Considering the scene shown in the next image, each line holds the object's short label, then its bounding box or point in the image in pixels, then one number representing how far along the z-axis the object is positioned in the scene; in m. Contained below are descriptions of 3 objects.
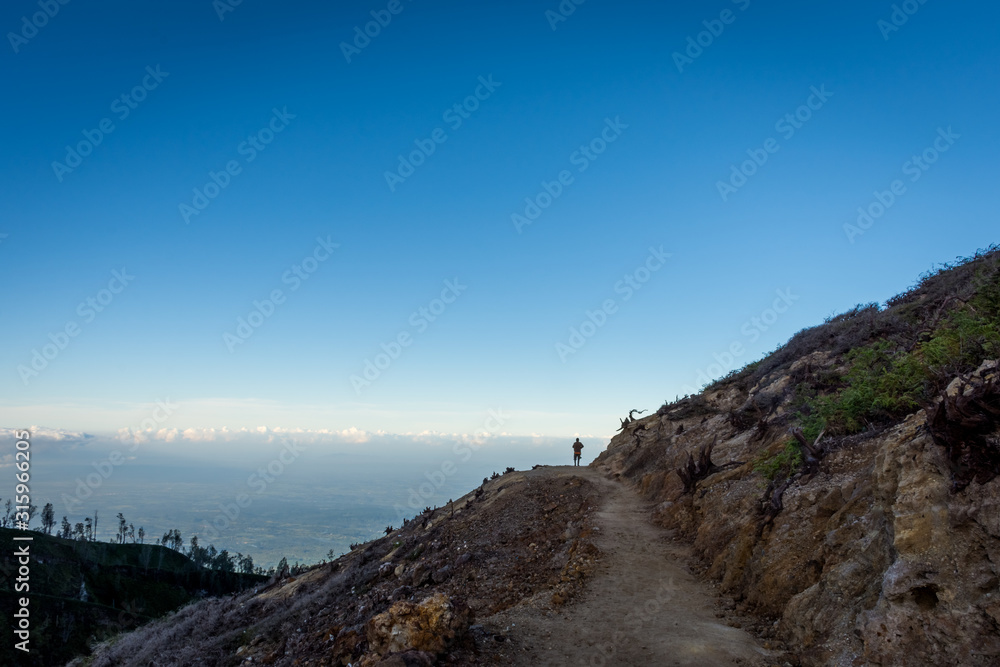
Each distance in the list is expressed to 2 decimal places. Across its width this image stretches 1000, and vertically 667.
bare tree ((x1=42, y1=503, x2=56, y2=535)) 115.31
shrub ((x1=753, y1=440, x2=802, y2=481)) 11.07
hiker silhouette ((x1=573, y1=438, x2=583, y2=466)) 30.41
